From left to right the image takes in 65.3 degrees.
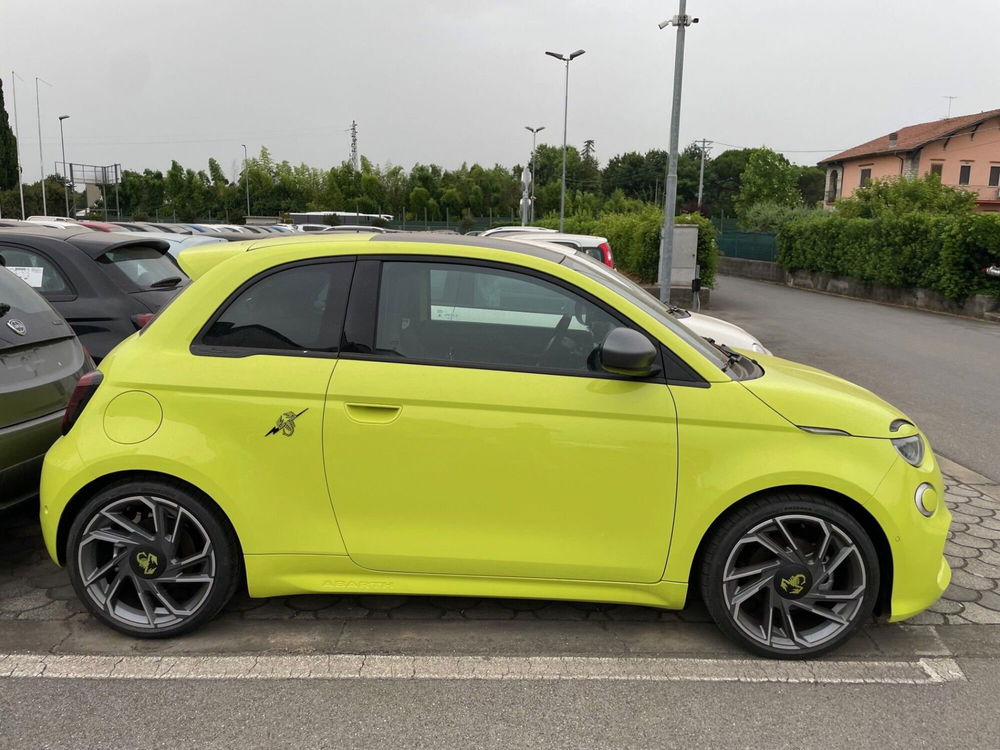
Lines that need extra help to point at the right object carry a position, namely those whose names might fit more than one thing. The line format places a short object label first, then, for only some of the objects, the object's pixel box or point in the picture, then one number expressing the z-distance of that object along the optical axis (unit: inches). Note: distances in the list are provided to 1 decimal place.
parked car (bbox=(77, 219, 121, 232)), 589.4
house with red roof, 1753.2
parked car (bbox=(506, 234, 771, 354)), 259.3
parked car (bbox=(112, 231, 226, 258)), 419.2
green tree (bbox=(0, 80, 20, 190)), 2310.5
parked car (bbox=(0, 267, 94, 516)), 145.4
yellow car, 118.8
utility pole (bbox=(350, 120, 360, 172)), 2787.9
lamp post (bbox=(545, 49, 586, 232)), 1369.3
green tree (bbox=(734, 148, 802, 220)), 2202.3
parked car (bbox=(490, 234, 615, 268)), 396.5
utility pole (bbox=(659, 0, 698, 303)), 576.4
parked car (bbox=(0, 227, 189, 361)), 225.9
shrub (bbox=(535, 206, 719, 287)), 725.9
